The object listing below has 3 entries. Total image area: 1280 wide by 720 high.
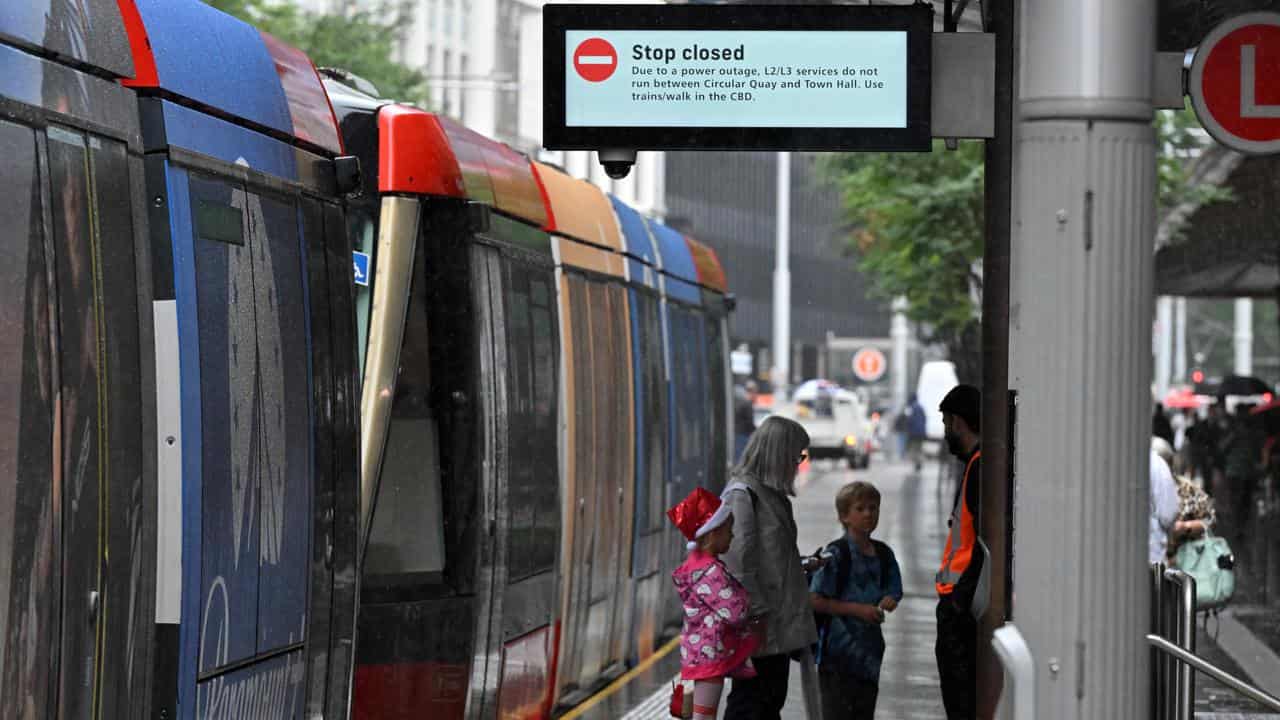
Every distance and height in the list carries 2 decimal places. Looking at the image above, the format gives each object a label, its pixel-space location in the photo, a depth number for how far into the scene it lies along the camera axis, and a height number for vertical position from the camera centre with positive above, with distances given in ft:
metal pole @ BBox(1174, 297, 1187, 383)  361.71 +7.10
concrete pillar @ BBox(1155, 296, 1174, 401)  342.85 +4.48
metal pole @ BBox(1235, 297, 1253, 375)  306.96 +6.70
